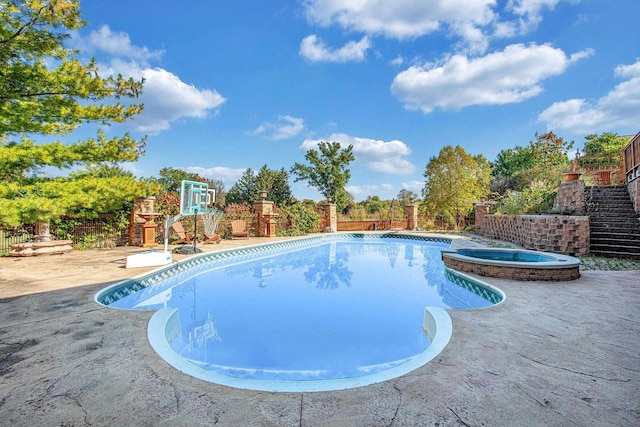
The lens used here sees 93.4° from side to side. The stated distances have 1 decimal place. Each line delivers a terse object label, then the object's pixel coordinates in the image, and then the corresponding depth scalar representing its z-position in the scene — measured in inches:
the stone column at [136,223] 410.7
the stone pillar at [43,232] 339.0
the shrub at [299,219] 605.1
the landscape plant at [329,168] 1019.9
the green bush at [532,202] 435.2
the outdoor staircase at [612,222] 306.3
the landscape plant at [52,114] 243.0
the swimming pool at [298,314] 113.4
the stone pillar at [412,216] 693.9
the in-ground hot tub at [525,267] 212.8
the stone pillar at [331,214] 673.0
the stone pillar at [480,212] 575.2
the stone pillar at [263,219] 558.6
